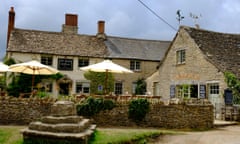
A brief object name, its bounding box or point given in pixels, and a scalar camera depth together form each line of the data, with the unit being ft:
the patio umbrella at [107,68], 50.88
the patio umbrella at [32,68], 52.11
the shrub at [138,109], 45.98
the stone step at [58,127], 32.76
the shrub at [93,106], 45.24
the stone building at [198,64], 66.74
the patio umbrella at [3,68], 55.62
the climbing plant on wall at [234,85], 60.85
